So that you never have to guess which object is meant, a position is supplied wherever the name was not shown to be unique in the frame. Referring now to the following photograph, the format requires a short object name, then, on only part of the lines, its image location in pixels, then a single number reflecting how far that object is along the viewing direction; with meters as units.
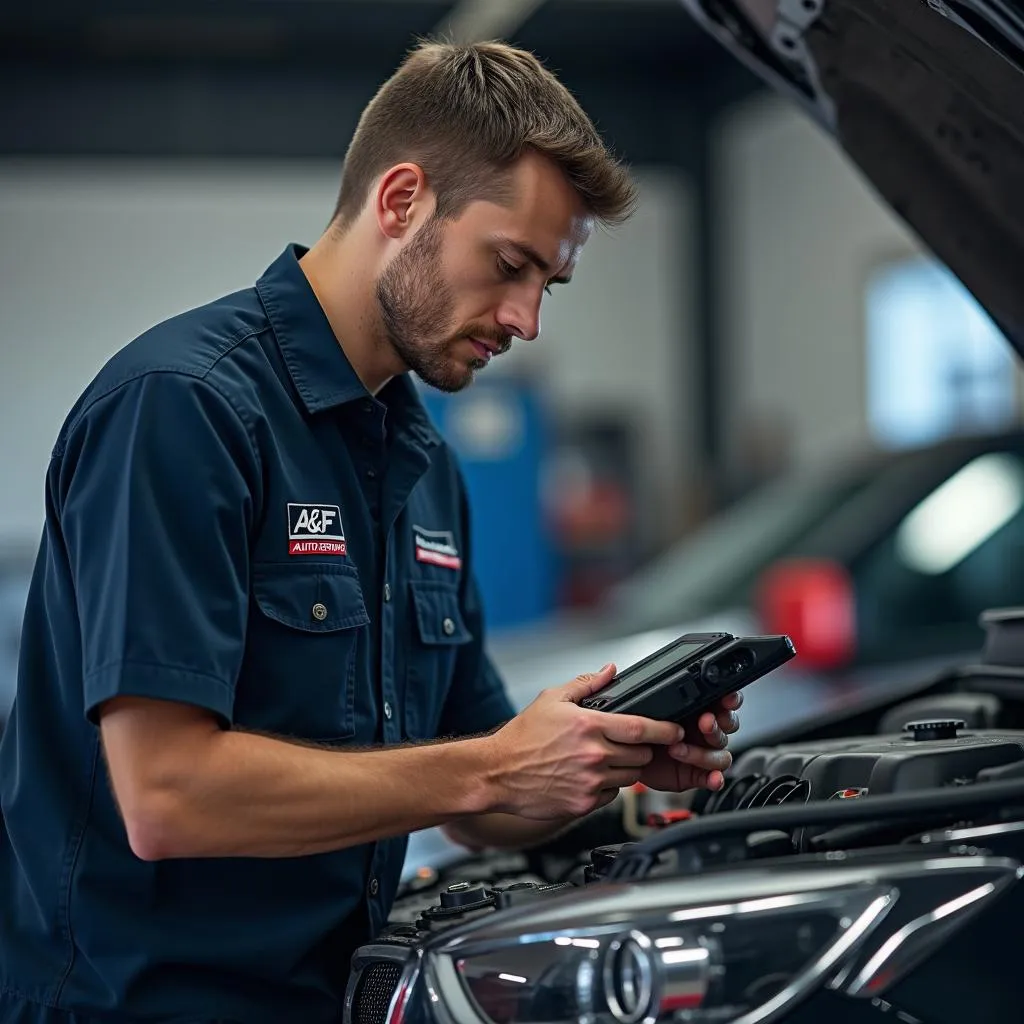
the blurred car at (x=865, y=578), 3.66
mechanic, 1.25
